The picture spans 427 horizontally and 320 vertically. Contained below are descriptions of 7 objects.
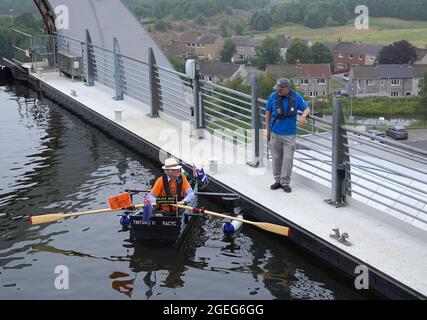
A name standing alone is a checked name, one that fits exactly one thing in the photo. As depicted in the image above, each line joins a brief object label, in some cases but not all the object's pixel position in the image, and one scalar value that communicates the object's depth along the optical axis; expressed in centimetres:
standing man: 969
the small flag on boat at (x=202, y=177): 1061
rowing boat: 857
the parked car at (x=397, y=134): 4853
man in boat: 898
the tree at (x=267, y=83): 8580
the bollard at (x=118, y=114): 1542
